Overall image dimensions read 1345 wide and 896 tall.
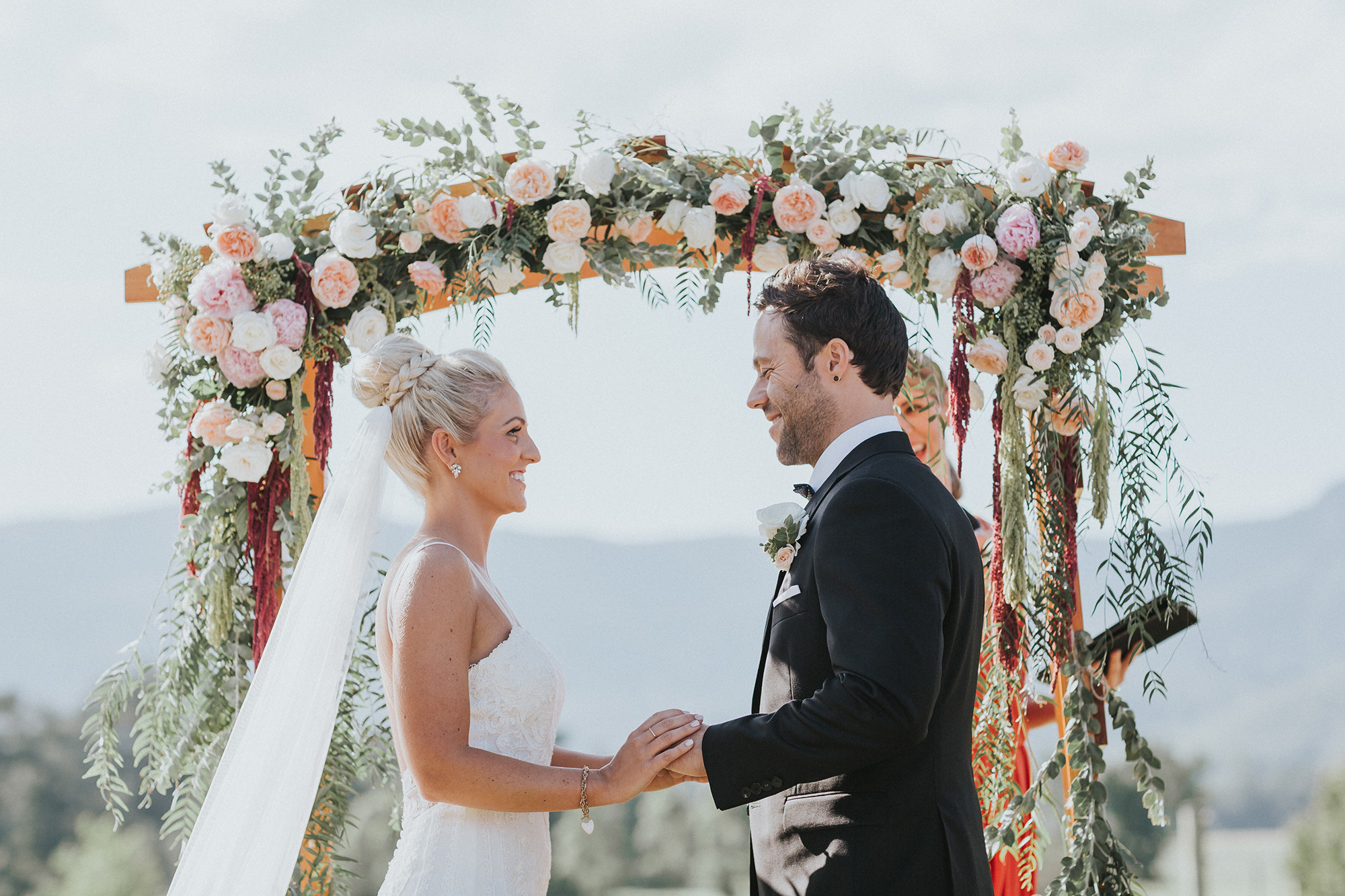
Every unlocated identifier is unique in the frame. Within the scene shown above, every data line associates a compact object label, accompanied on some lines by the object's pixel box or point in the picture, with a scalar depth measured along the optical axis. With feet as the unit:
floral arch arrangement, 12.82
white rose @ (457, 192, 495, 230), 12.91
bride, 8.56
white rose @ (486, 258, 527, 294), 12.92
